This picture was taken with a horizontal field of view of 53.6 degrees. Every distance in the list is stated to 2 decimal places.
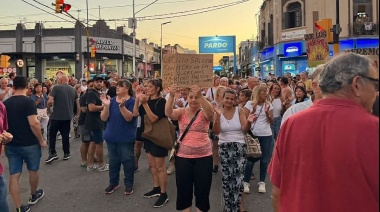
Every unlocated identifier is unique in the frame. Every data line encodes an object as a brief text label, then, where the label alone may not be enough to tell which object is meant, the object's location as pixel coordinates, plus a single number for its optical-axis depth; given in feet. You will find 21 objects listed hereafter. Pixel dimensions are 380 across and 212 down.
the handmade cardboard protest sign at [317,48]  29.05
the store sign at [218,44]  105.09
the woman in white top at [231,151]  15.99
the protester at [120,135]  20.35
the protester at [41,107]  33.14
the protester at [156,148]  18.76
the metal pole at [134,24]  98.27
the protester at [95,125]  24.91
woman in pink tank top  14.97
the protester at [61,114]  27.86
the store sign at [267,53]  119.35
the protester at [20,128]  17.20
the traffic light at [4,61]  73.67
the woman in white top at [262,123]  20.25
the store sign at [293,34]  99.74
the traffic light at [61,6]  52.54
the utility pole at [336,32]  47.55
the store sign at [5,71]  81.15
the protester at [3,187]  13.62
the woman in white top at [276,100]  26.23
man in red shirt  6.16
